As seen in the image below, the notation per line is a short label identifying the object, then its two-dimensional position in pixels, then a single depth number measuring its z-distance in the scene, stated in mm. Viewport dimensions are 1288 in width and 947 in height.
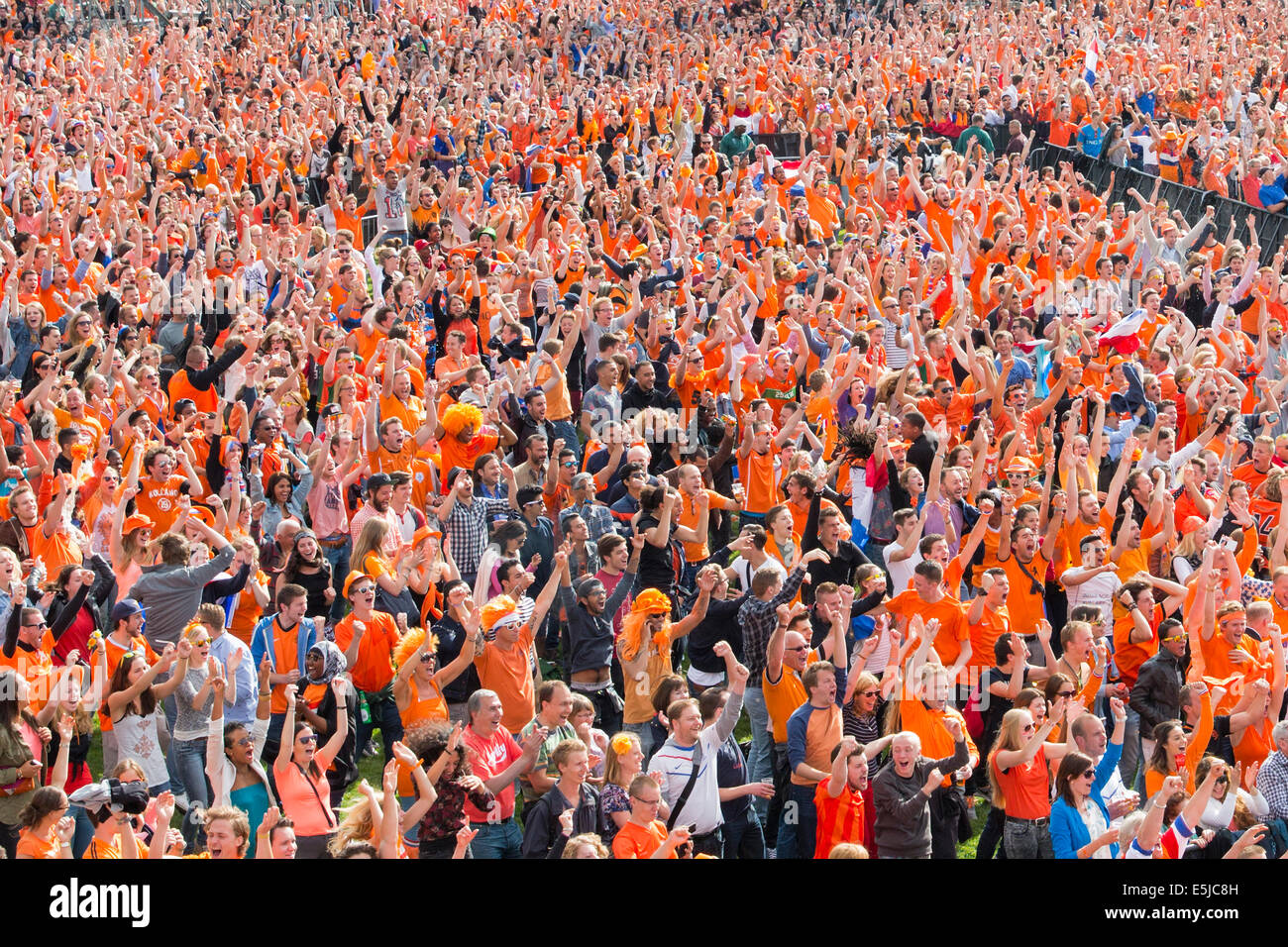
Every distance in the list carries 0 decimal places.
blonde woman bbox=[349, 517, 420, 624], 16984
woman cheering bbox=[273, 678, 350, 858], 13906
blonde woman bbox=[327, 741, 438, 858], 12703
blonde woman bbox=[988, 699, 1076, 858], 14383
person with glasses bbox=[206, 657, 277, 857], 13875
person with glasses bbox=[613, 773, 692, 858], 13203
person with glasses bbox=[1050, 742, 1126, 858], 13789
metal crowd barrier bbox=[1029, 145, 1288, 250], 35125
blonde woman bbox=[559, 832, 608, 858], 12070
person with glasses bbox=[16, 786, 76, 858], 12734
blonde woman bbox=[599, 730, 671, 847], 13508
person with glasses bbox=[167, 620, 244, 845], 15227
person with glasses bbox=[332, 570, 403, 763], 16156
